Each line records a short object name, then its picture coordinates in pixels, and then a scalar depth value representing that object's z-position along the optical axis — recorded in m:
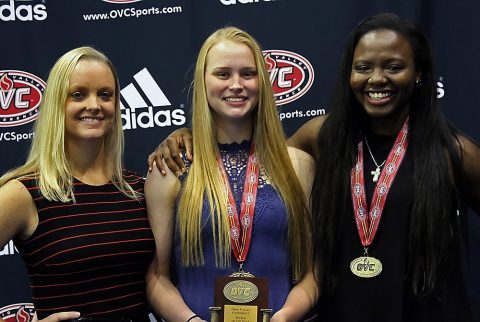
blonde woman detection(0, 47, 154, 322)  2.01
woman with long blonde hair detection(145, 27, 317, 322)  2.12
